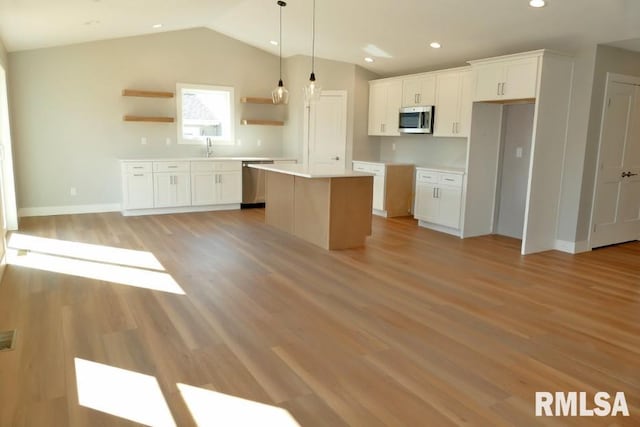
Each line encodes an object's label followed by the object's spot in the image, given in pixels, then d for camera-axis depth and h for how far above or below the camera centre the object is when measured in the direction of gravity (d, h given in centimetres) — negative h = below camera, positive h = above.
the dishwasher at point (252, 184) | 823 -73
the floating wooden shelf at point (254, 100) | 836 +79
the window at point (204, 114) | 805 +52
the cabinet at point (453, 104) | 649 +65
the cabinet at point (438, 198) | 644 -72
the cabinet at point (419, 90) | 704 +91
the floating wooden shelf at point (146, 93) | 734 +77
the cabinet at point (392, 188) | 754 -68
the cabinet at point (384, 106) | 770 +71
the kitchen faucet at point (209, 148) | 820 -10
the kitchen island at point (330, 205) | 541 -73
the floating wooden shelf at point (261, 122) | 847 +41
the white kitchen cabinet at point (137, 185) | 719 -70
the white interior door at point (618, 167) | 560 -18
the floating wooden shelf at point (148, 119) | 744 +36
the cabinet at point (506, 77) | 528 +88
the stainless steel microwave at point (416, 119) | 706 +45
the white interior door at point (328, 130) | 819 +28
